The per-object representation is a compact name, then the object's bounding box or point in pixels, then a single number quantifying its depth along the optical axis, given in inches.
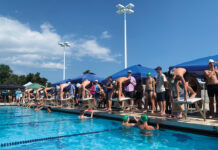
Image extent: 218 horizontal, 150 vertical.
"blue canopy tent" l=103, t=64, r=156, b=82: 364.1
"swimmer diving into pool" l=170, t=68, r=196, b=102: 215.2
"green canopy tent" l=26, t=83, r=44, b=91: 1082.1
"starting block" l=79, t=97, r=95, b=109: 396.5
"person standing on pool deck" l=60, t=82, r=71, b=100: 479.8
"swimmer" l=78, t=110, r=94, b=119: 360.1
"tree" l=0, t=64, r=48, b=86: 2002.7
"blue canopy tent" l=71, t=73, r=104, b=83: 517.5
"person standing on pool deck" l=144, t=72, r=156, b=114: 278.8
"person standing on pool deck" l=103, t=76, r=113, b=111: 355.7
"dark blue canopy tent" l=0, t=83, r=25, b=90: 813.5
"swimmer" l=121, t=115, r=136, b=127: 260.0
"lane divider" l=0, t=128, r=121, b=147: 192.5
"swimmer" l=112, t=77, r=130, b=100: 300.5
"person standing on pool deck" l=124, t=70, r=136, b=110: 329.1
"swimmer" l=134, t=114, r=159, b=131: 232.5
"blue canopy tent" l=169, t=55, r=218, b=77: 263.0
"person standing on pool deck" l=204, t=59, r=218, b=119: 224.8
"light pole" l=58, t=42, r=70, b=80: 1177.7
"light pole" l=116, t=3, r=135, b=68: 770.8
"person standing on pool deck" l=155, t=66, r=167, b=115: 262.5
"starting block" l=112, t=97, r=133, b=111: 295.5
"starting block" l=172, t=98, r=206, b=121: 198.7
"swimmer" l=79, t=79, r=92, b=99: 393.4
